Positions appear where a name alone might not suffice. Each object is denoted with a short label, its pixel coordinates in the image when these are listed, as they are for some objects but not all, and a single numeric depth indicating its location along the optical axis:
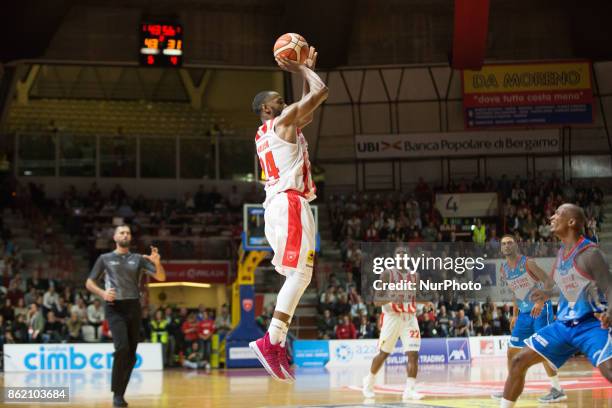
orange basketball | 7.41
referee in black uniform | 11.63
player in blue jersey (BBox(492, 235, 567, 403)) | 12.47
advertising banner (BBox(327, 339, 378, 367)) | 22.95
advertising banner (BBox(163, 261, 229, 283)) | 31.03
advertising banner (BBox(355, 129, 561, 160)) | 34.31
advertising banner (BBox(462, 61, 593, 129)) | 32.12
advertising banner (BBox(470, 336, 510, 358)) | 23.62
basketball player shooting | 7.47
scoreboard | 27.23
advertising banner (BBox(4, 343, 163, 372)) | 21.20
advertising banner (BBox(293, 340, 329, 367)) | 22.78
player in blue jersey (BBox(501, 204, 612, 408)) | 7.54
